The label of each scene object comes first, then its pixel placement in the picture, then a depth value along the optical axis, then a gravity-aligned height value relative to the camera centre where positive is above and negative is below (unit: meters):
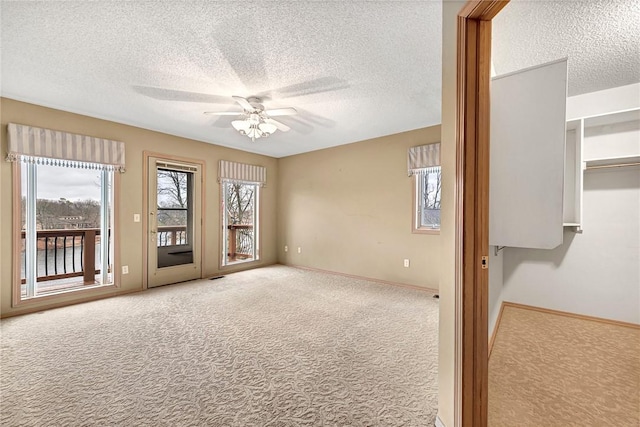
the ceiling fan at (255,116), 3.01 +1.08
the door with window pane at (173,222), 4.34 -0.22
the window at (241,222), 5.58 -0.28
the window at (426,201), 4.19 +0.13
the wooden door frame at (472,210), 1.32 +0.00
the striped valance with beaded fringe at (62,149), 3.13 +0.77
